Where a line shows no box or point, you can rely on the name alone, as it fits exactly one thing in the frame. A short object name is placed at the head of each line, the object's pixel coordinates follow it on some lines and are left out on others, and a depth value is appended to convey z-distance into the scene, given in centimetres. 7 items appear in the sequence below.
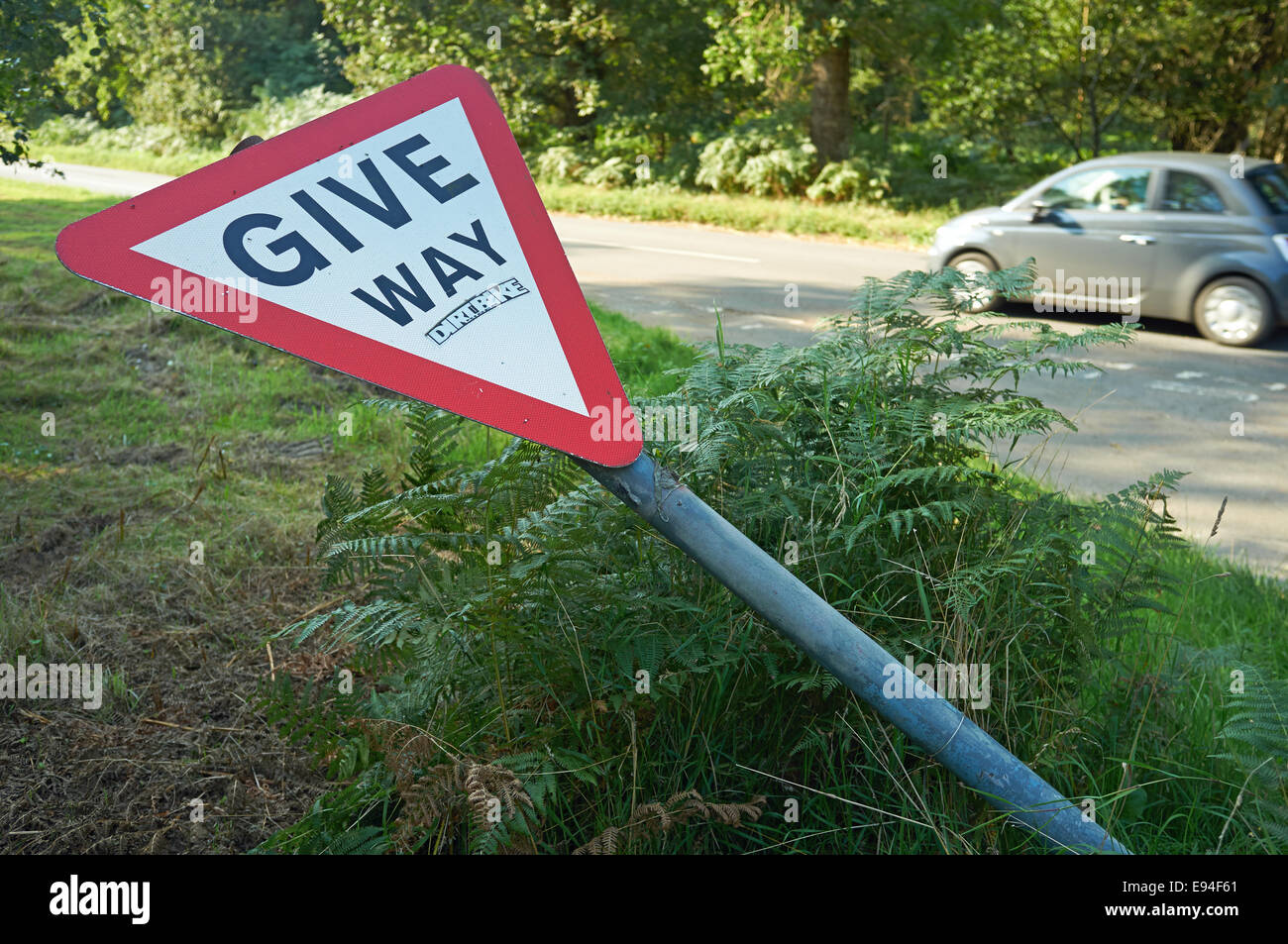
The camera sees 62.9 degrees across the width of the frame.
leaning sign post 151
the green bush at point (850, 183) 1950
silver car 973
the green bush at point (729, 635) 225
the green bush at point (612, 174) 2288
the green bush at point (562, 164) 2377
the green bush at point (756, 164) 2033
